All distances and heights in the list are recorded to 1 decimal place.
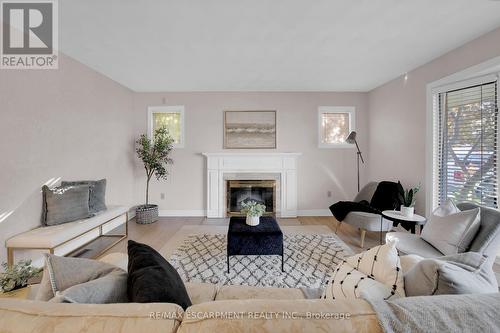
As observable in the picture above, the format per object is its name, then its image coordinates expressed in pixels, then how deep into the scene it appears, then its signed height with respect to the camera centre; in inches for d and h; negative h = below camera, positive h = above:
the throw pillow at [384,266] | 38.6 -19.5
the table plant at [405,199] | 104.9 -20.5
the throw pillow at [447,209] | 82.9 -17.5
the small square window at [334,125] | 183.8 +32.7
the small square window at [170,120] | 182.5 +36.7
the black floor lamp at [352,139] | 158.9 +18.0
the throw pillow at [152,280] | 33.5 -19.7
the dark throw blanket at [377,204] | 133.6 -25.7
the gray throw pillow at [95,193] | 117.3 -16.3
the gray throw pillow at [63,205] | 99.5 -19.1
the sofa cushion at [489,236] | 67.9 -22.9
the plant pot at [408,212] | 104.5 -23.0
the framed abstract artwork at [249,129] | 182.2 +28.7
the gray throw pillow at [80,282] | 32.5 -19.5
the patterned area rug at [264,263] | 91.6 -47.6
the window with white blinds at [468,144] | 96.7 +9.2
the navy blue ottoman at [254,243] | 95.7 -34.5
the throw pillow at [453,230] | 71.7 -23.1
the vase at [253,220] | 105.7 -27.1
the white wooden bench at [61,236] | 85.4 -29.6
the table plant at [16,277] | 52.2 -27.7
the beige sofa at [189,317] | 24.0 -17.5
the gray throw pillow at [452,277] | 33.7 -18.4
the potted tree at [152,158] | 165.0 +4.3
